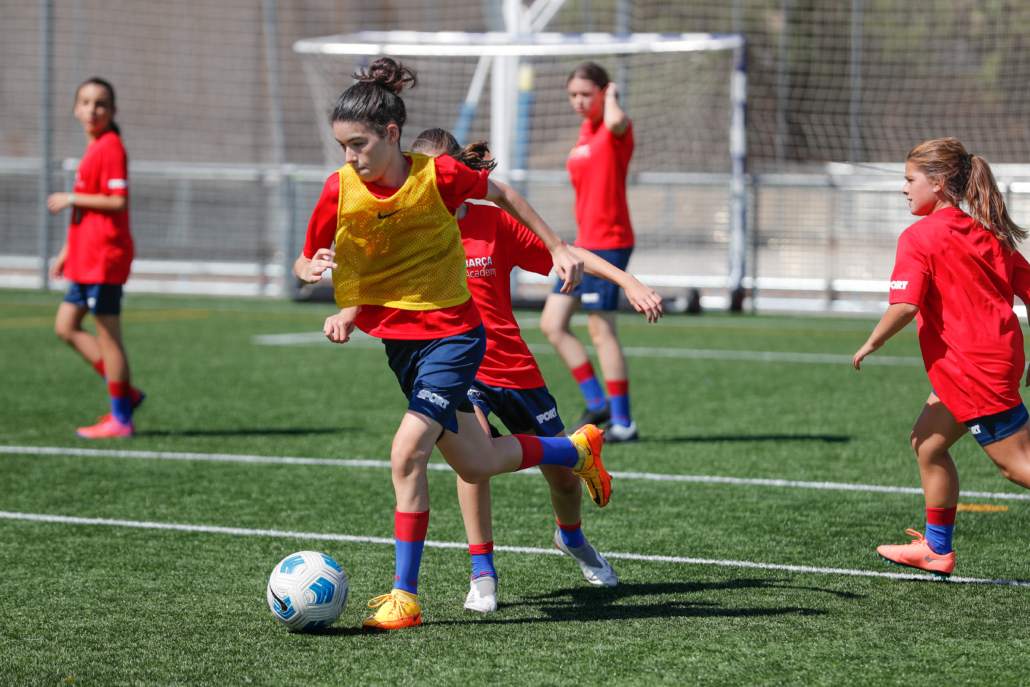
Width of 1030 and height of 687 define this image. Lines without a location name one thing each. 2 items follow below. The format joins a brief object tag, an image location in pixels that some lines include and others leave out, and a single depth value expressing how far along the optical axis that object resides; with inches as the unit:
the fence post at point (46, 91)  1330.0
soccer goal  1190.9
